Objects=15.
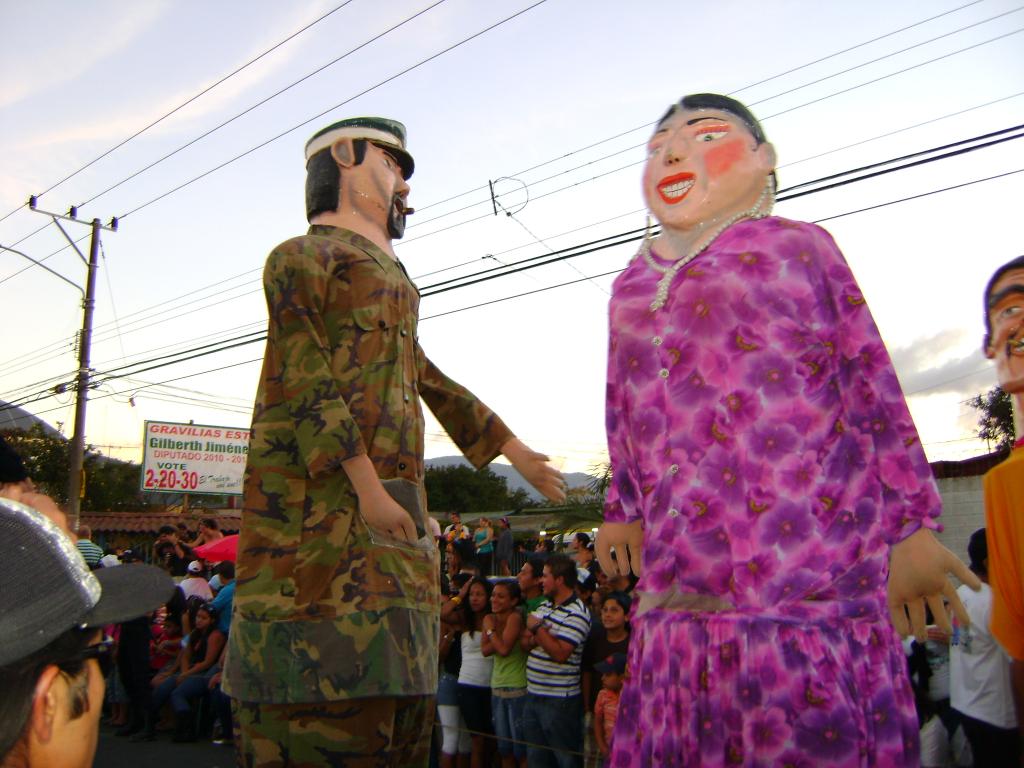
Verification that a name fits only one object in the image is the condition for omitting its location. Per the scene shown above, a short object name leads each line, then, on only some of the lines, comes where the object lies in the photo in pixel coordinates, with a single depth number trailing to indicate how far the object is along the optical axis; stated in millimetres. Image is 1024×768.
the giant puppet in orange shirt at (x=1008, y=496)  2631
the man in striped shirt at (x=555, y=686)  5570
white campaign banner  28500
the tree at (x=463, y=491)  51375
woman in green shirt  5812
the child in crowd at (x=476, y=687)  6340
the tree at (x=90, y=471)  36469
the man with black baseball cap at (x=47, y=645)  1390
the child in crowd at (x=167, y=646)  9625
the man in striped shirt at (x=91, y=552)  9047
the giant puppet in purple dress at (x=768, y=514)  1950
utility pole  18688
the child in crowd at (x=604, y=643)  5570
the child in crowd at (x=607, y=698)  5016
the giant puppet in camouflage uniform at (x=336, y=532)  2281
